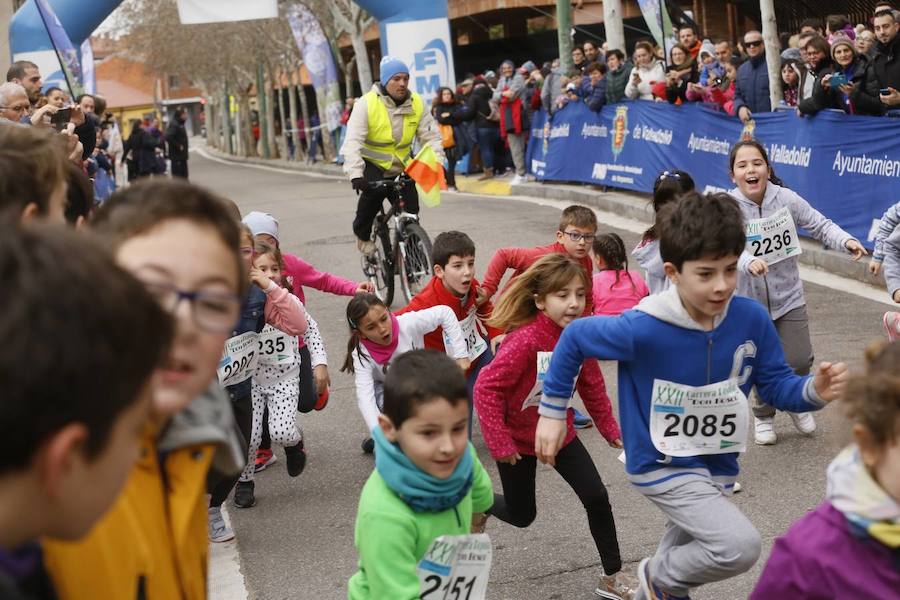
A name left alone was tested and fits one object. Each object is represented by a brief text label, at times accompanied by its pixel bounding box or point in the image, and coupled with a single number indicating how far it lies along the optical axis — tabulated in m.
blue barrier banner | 11.15
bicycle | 10.65
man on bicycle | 10.88
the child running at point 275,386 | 6.39
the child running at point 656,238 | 6.77
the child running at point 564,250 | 7.14
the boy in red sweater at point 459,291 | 6.83
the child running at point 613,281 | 7.77
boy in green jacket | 3.40
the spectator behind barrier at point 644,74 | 17.08
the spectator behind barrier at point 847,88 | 11.58
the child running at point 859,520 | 2.53
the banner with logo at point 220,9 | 23.80
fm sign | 22.14
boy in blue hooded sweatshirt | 4.09
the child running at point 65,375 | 1.26
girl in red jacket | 4.89
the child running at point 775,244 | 6.73
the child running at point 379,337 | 6.14
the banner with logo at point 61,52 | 17.66
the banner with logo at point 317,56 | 37.72
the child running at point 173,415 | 1.92
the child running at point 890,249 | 6.61
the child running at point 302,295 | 6.69
